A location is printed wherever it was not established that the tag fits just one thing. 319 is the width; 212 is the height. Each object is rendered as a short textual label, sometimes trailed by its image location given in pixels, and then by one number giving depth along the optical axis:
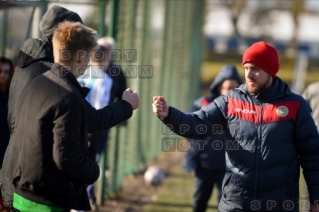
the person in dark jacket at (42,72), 7.96
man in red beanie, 8.79
